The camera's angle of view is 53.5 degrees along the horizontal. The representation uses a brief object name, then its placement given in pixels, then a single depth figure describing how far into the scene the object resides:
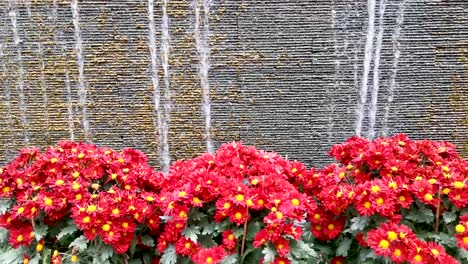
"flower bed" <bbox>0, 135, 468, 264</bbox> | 1.46
